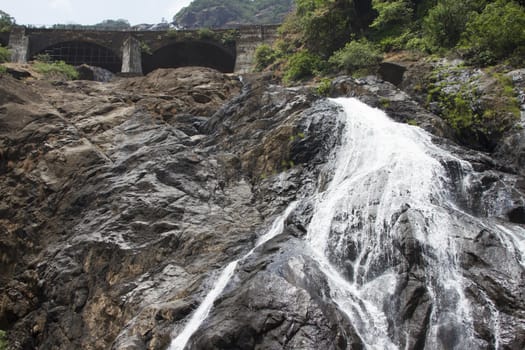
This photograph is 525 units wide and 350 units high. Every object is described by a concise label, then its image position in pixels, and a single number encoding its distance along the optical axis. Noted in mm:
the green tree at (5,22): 37500
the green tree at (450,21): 22250
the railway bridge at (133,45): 37469
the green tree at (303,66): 27141
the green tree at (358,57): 23844
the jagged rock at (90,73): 32225
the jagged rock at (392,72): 21803
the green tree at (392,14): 26594
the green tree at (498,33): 18641
